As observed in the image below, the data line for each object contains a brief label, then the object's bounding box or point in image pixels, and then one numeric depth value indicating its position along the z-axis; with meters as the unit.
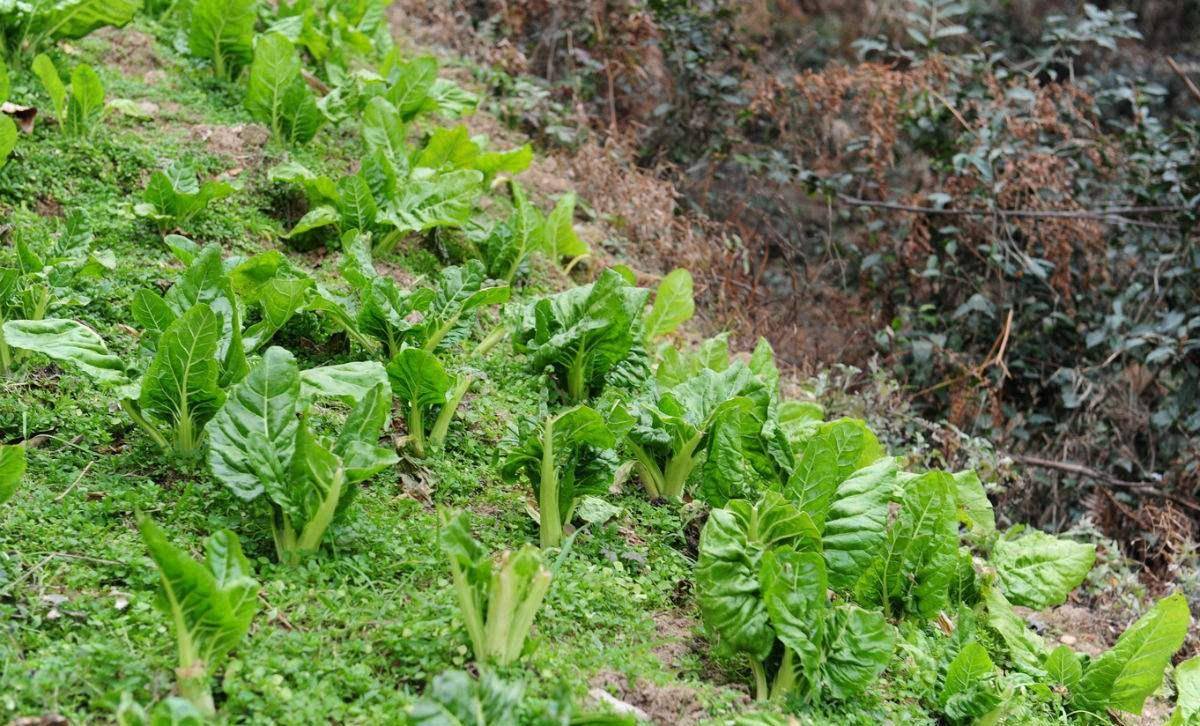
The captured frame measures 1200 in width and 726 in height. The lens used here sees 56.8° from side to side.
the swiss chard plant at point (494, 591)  2.20
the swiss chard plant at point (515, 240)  4.08
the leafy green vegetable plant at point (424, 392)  2.86
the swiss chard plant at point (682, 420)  3.05
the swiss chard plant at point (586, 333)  3.25
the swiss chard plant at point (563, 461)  2.71
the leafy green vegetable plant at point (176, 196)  3.58
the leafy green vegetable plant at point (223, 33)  4.47
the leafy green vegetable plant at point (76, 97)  3.77
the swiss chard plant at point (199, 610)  1.97
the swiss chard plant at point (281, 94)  4.20
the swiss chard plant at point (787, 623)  2.42
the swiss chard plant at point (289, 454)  2.42
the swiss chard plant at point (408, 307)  3.13
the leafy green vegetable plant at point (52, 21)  4.02
